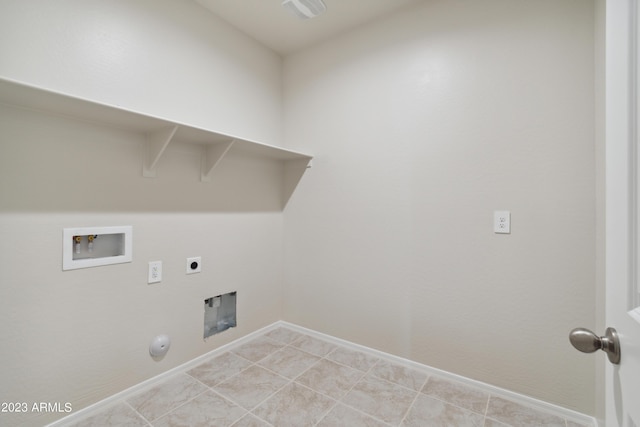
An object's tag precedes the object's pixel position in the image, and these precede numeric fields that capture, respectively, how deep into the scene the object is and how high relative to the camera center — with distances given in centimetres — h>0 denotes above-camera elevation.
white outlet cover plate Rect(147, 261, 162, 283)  180 -36
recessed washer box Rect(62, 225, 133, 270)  148 -18
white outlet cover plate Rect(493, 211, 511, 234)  170 -2
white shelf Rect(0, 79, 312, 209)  122 +50
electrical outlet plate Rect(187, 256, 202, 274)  201 -35
